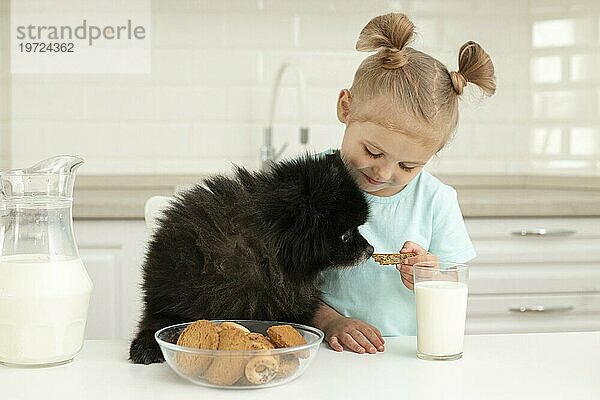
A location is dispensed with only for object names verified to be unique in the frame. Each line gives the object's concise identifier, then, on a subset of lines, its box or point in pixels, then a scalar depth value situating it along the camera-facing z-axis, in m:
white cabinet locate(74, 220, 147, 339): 3.28
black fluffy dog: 1.93
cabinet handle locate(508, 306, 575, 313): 3.49
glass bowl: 1.69
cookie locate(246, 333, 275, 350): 1.70
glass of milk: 1.85
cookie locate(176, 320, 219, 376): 1.71
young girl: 2.20
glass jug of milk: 1.78
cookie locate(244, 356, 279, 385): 1.69
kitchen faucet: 3.65
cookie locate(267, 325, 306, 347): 1.75
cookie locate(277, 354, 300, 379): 1.71
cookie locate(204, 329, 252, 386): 1.69
